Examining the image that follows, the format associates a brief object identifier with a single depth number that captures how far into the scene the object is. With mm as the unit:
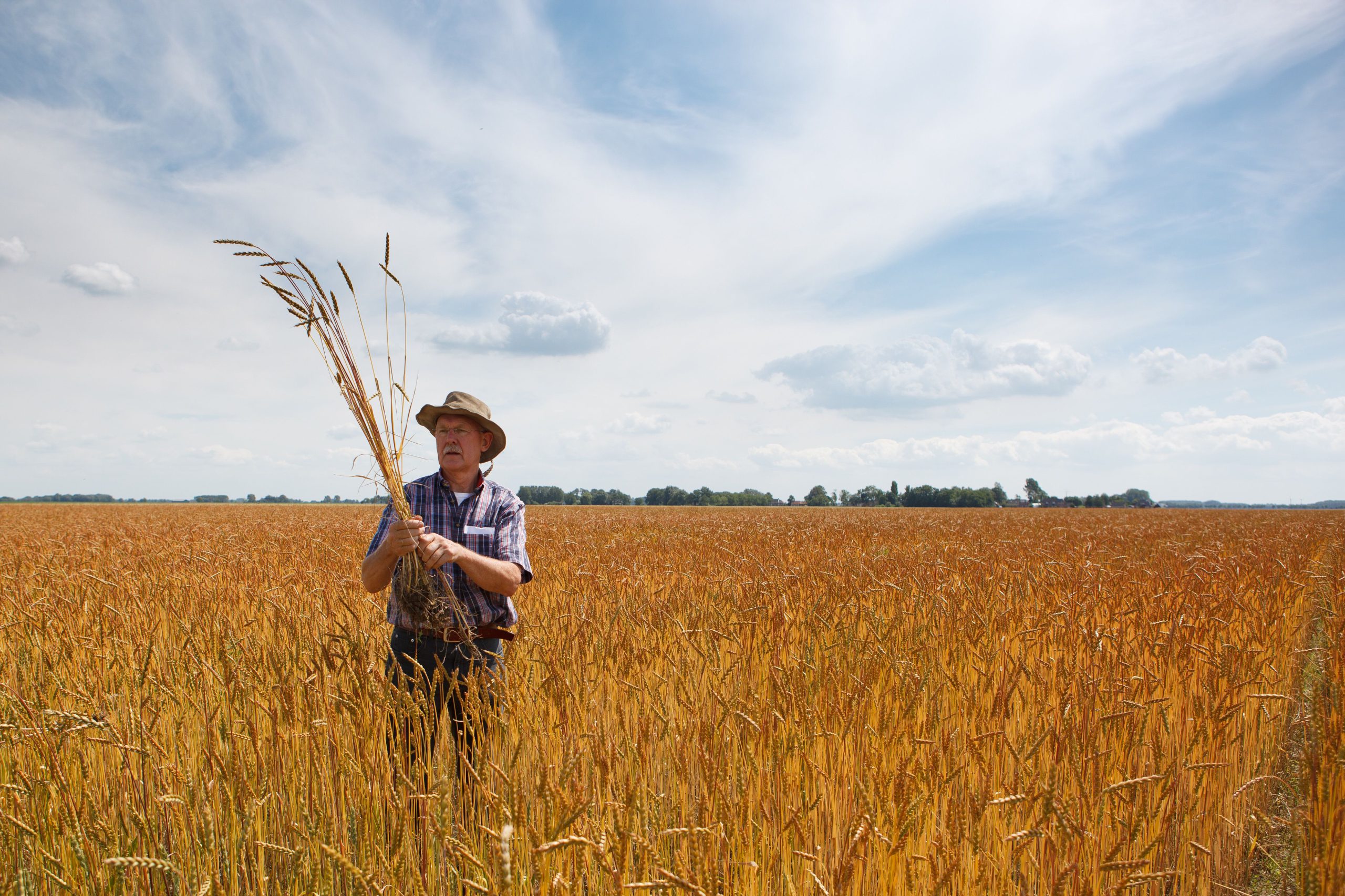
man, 2742
